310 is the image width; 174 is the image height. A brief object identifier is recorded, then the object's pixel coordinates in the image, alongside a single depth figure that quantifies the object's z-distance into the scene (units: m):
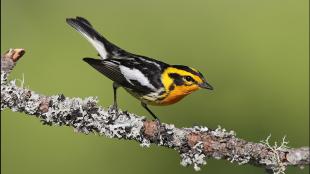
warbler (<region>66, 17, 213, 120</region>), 7.51
